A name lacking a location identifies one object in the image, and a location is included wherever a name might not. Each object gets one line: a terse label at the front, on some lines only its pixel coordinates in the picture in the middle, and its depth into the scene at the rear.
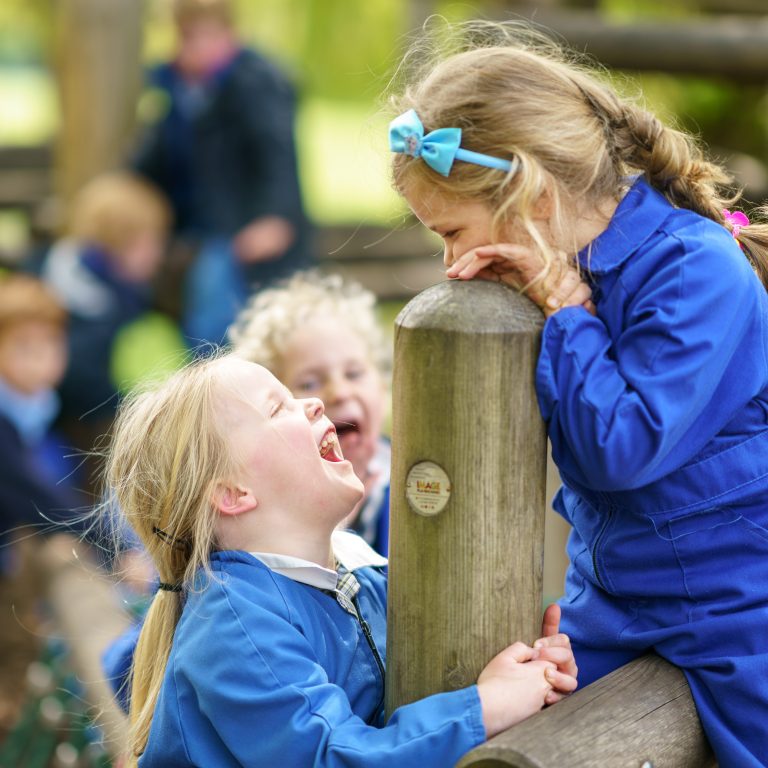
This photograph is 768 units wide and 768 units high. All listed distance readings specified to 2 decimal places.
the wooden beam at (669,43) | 11.42
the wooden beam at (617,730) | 2.94
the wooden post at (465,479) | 3.21
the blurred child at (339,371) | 5.69
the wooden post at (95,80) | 13.17
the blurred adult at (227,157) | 11.80
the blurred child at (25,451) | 9.08
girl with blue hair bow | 3.31
